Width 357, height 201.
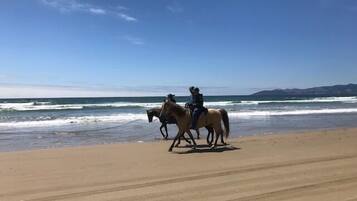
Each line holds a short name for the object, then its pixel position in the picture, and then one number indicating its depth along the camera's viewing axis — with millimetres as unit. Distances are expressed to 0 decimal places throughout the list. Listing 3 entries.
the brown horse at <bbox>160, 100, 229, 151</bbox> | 13727
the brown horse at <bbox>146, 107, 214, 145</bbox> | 17162
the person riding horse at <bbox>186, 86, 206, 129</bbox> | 14117
